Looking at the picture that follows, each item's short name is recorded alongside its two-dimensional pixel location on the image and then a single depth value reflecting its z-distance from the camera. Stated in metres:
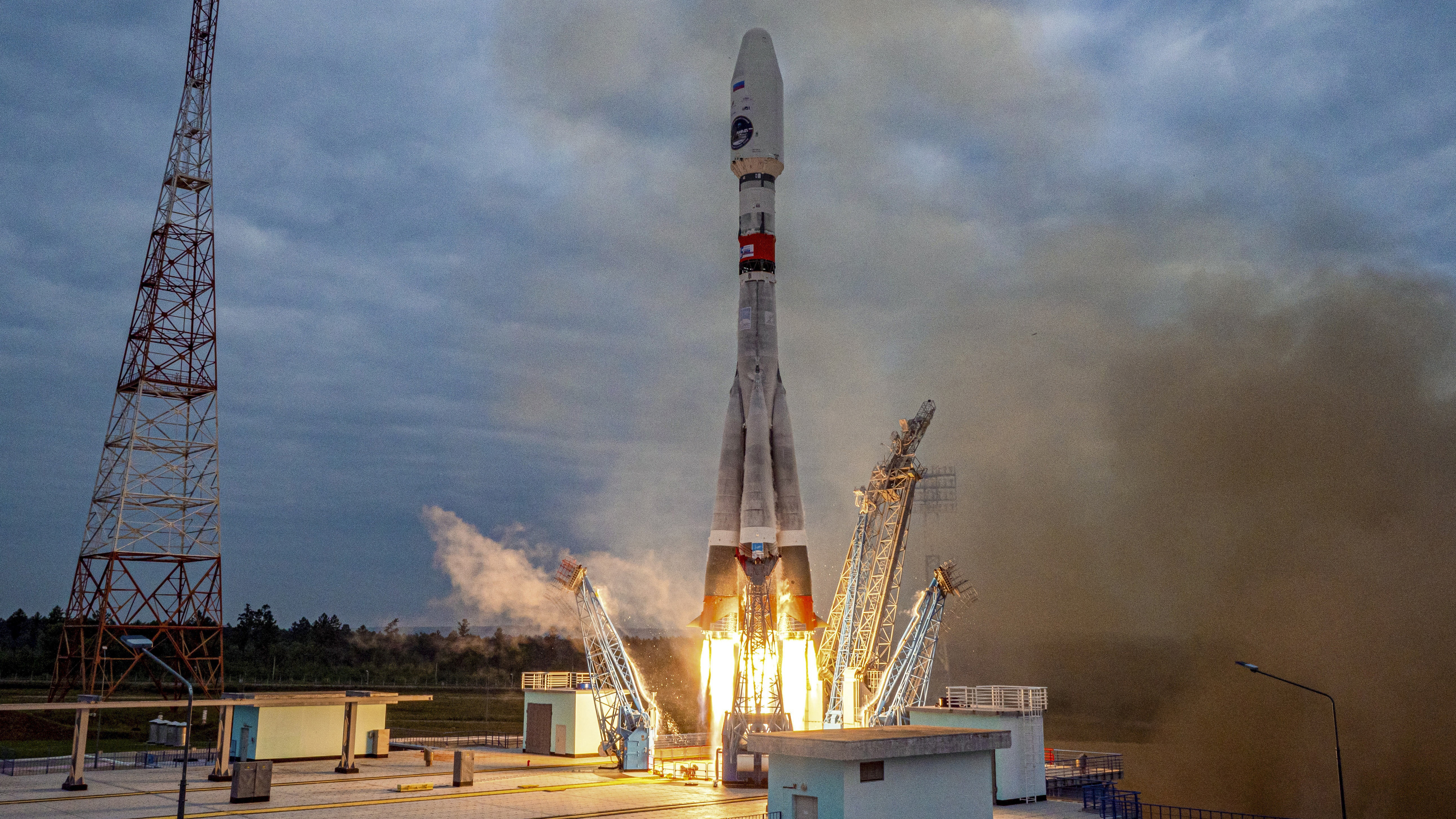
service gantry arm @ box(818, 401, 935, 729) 47.06
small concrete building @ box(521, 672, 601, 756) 45.44
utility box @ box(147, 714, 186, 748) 46.66
